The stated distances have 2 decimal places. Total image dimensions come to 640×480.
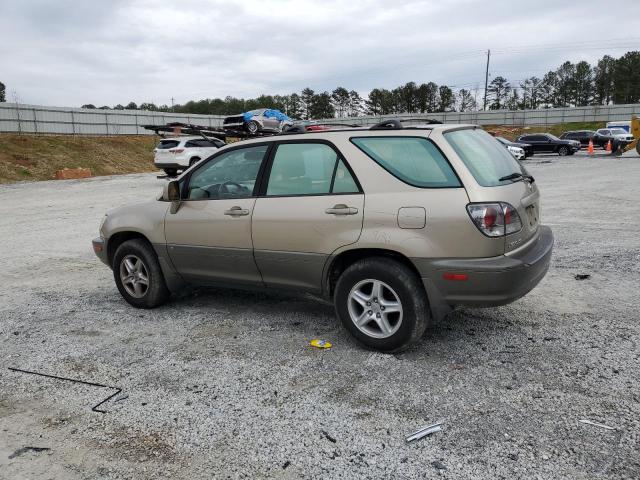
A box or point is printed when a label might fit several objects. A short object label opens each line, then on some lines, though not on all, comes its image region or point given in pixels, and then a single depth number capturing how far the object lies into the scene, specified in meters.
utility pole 85.31
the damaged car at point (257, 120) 22.28
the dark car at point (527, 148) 31.17
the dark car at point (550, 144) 31.45
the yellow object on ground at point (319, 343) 4.15
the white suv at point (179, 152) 21.22
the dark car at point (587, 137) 35.85
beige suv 3.59
